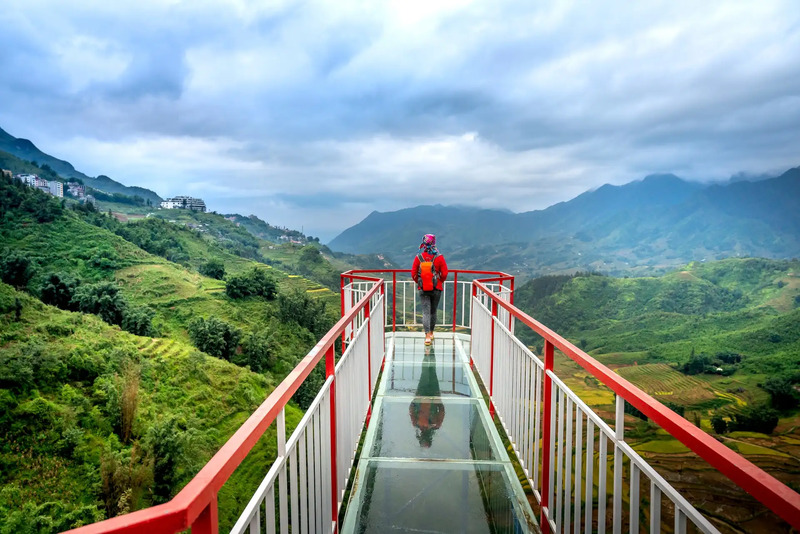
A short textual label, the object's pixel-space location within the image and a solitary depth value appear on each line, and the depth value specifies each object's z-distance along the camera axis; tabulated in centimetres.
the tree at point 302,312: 4134
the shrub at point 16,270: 3691
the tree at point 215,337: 2839
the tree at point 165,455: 1313
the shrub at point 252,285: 4178
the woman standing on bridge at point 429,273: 656
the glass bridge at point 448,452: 110
